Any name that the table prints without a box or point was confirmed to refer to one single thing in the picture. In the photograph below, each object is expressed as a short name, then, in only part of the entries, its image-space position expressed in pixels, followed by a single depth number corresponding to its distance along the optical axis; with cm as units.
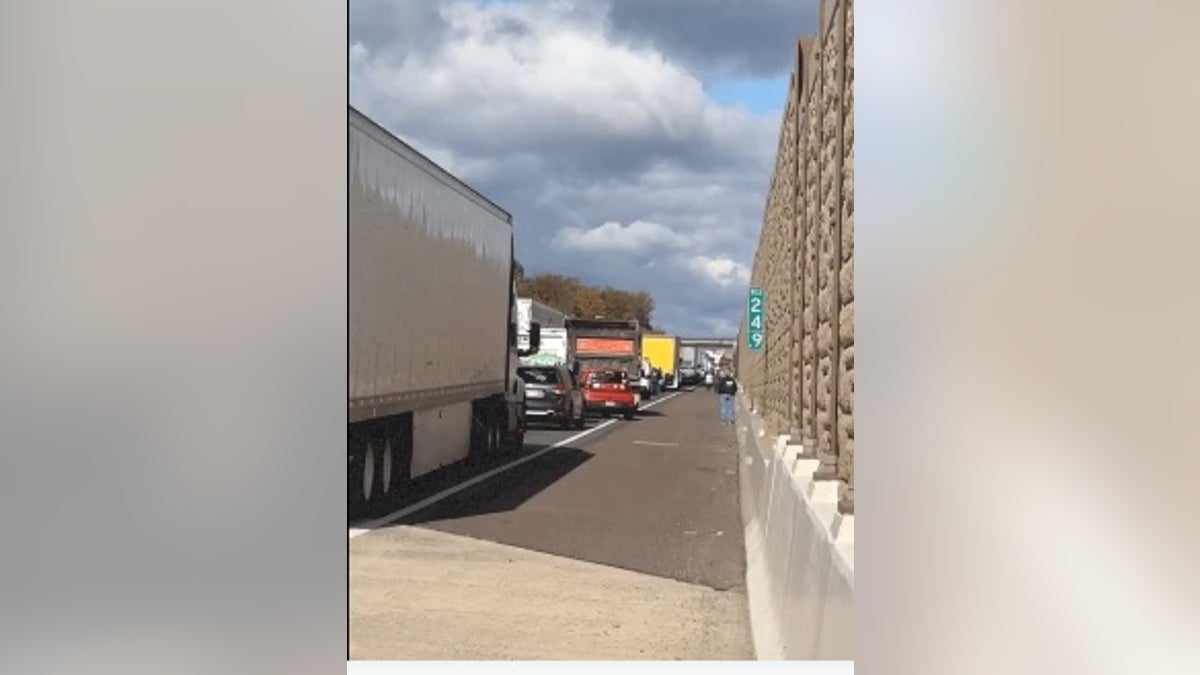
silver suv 3170
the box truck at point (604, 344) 5094
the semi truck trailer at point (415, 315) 1427
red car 4375
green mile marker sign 2428
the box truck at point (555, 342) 4553
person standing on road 4162
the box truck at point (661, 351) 8069
